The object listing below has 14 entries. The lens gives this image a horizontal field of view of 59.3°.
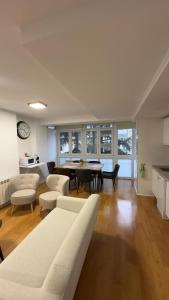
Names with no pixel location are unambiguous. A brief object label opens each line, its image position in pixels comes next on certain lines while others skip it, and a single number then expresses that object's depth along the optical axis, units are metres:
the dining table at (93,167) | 4.53
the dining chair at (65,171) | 4.66
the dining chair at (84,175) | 4.27
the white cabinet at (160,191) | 2.92
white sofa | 0.92
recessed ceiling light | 3.10
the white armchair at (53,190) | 3.01
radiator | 3.52
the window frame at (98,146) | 5.96
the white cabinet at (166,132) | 3.47
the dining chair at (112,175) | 4.63
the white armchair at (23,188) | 3.24
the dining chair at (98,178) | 4.68
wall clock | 4.55
